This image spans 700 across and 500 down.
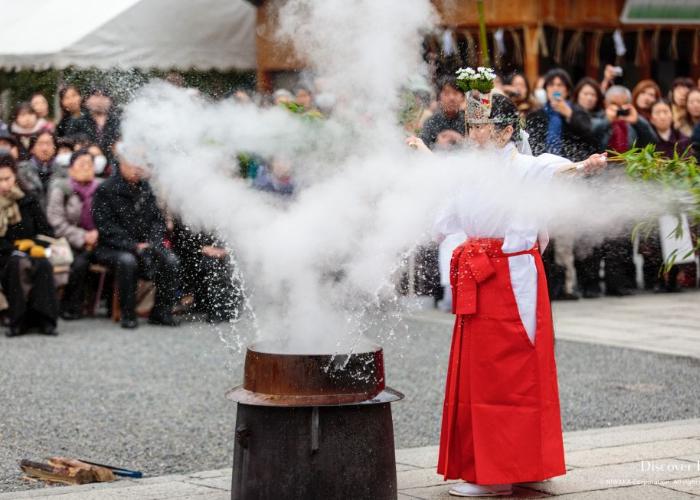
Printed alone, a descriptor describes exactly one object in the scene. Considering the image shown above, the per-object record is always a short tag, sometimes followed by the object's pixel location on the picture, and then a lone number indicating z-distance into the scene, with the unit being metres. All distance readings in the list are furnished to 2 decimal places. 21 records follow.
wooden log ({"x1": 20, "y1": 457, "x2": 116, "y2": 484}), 6.17
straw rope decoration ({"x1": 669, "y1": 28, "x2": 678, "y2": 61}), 17.65
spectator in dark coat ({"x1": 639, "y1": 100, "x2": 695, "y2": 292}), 13.16
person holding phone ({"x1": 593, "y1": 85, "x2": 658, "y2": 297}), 12.79
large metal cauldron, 4.93
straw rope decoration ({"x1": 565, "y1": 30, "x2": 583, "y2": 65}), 16.95
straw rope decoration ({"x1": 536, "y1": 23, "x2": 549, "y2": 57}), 15.77
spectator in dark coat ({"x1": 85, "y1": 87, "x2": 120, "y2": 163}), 12.46
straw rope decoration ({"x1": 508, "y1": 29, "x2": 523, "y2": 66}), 15.82
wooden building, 15.52
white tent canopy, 16.50
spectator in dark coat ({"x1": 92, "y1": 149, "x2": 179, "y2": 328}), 11.91
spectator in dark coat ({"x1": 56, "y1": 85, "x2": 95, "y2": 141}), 12.87
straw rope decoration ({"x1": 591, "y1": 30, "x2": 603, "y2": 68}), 17.27
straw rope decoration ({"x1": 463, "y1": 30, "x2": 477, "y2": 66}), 15.50
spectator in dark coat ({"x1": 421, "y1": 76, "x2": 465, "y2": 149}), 9.23
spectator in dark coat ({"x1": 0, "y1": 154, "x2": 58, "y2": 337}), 11.27
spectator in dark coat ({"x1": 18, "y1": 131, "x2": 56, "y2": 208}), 12.07
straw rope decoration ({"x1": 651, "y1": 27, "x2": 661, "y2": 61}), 17.62
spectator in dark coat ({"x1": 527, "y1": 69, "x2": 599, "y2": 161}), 12.07
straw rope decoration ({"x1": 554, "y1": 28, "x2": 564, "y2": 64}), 16.47
